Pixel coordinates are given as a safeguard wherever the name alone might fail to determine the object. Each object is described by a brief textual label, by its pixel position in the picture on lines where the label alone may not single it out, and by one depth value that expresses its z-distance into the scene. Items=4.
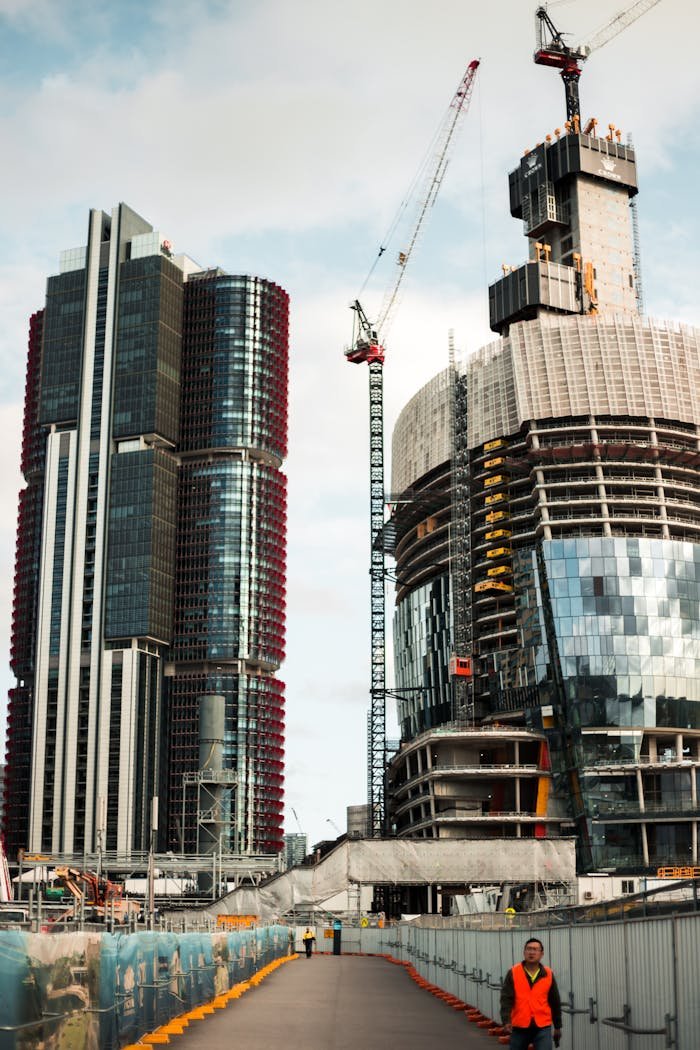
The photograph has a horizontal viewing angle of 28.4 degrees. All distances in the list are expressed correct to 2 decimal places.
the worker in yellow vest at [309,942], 91.94
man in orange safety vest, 21.64
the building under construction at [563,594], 161.25
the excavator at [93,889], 91.66
